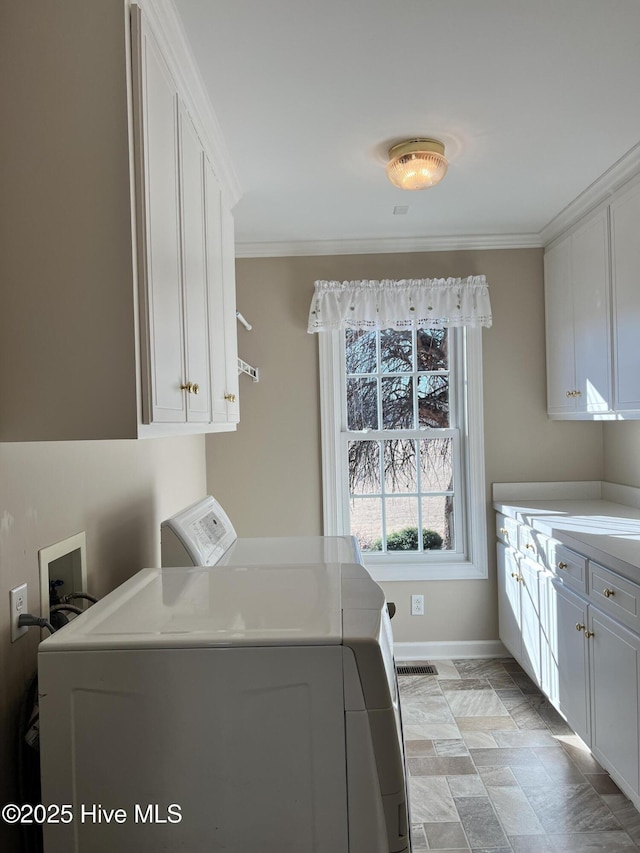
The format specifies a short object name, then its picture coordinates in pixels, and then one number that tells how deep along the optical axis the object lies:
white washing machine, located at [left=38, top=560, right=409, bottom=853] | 0.99
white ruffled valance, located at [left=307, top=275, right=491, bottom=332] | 3.20
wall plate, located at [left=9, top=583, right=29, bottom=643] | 1.21
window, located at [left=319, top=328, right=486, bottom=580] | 3.38
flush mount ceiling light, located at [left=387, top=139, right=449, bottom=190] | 2.11
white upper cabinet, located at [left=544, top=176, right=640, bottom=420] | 2.39
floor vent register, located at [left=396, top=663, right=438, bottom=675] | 3.17
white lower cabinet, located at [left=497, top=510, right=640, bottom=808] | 1.93
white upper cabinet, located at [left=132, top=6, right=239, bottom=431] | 1.17
